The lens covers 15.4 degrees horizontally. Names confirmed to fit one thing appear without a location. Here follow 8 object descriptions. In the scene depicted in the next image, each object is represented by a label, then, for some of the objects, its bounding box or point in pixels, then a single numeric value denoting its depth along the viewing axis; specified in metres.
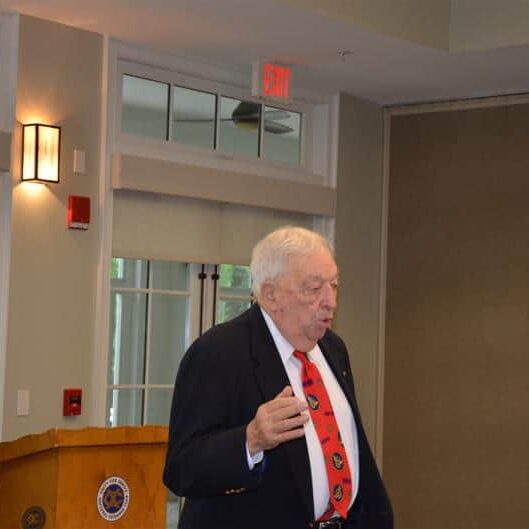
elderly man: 4.25
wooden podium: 6.18
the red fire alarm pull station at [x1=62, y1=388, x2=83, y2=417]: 9.34
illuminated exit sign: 10.34
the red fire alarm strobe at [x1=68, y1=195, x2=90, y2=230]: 9.36
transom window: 10.19
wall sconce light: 9.05
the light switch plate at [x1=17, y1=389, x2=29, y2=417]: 9.01
